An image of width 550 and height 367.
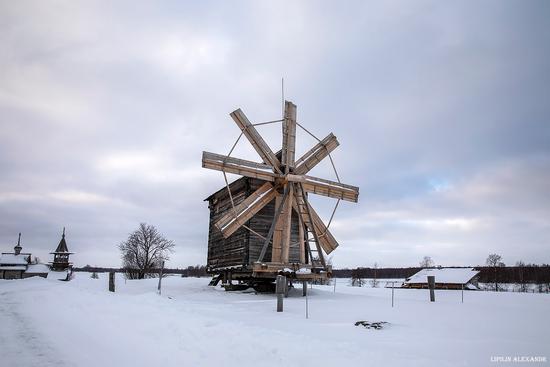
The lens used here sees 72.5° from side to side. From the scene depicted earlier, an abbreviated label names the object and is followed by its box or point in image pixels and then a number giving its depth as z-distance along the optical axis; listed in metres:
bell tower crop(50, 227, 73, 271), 66.19
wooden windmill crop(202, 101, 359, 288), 18.12
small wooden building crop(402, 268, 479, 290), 32.62
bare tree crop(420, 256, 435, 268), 111.36
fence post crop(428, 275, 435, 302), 16.62
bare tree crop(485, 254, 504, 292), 75.61
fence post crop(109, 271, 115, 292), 21.26
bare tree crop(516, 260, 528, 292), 47.38
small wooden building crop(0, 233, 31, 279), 60.78
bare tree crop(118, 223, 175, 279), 51.03
